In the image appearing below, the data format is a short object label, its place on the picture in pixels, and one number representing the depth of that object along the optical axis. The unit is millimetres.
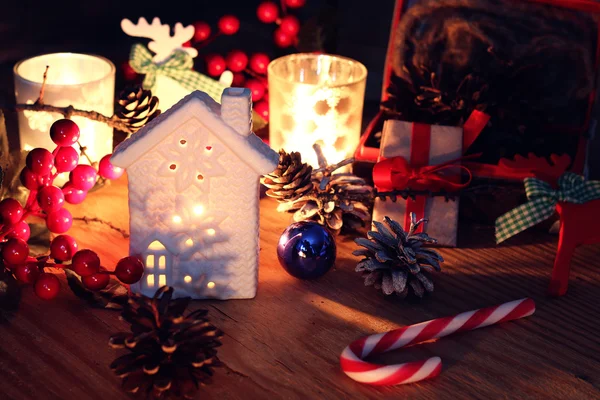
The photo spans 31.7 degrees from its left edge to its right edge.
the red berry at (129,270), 557
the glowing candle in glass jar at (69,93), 647
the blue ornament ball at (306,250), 590
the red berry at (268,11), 771
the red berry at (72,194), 617
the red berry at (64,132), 589
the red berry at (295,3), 763
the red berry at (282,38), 779
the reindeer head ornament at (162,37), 696
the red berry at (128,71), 749
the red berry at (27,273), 569
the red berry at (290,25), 772
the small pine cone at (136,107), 619
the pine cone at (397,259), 582
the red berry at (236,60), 757
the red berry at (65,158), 595
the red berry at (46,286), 563
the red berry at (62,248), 576
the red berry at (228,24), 768
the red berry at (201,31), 756
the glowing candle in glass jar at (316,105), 669
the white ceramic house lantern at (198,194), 540
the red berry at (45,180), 594
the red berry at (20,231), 581
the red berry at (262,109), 768
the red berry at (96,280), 564
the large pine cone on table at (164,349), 501
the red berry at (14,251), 563
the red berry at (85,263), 560
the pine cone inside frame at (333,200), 633
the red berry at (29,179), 591
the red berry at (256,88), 760
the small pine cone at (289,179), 620
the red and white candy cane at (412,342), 521
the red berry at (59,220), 598
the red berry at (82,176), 609
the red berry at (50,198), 589
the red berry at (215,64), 755
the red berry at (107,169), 626
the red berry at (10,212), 573
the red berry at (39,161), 585
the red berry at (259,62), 763
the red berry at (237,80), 767
